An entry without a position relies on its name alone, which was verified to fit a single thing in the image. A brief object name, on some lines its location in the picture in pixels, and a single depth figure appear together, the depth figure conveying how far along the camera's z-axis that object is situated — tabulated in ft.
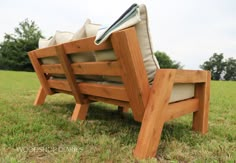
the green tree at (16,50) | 76.07
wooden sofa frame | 4.58
